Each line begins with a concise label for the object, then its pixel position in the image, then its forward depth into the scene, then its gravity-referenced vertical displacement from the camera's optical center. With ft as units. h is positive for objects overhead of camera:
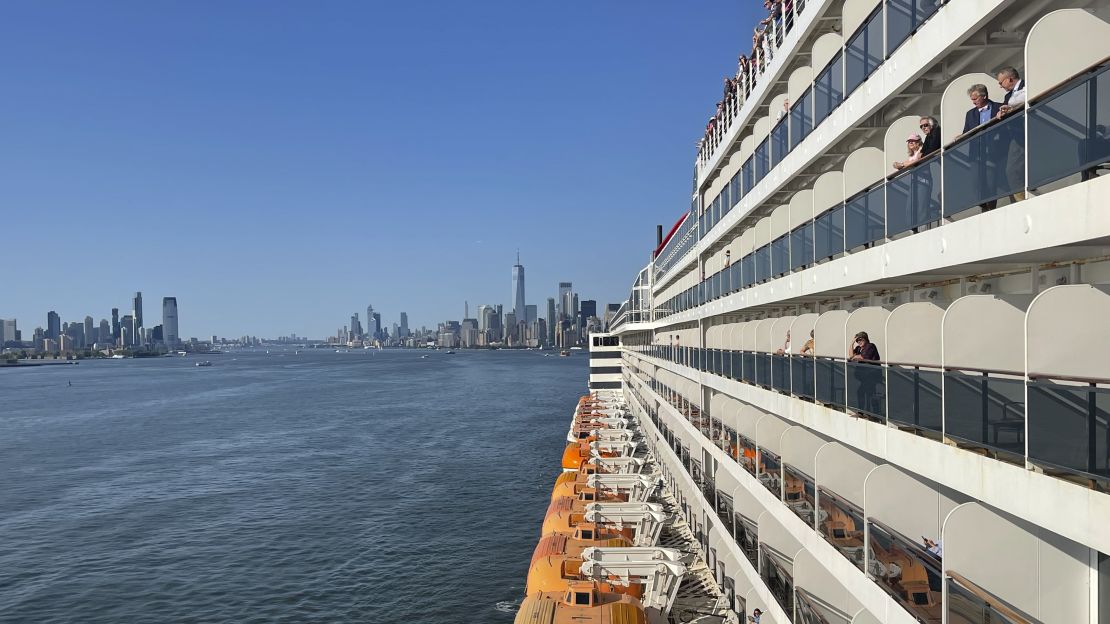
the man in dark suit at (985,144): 25.03 +5.90
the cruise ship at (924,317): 22.38 +0.22
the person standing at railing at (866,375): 35.91 -2.54
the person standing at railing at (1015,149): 23.53 +5.44
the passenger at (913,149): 31.97 +7.63
